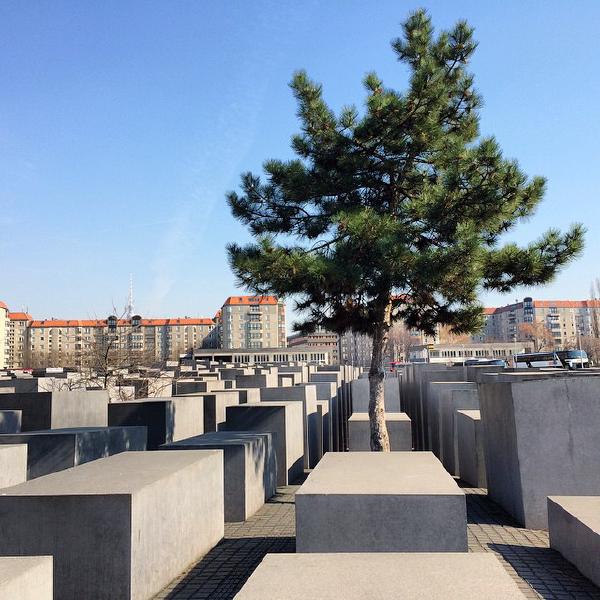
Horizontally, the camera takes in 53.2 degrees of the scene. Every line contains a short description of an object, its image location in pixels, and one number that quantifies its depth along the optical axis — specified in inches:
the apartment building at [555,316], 5654.5
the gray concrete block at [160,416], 384.2
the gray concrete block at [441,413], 431.5
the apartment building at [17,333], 5747.5
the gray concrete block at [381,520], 174.7
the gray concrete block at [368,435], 410.0
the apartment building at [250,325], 5128.0
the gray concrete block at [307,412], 439.2
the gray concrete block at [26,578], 101.3
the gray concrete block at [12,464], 225.9
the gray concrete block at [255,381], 665.0
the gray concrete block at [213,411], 451.2
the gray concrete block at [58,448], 277.0
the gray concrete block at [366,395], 617.9
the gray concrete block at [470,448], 350.3
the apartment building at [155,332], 5787.4
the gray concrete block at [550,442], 258.7
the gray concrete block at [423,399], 611.8
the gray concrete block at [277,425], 358.6
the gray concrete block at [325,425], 513.3
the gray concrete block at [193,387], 575.8
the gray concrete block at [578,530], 173.0
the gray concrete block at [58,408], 393.7
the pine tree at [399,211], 282.5
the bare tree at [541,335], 3660.2
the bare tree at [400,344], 4170.8
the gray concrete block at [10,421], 354.6
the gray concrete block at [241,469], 263.9
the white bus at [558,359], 1503.3
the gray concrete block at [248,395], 487.4
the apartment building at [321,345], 4220.0
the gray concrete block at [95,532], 158.1
